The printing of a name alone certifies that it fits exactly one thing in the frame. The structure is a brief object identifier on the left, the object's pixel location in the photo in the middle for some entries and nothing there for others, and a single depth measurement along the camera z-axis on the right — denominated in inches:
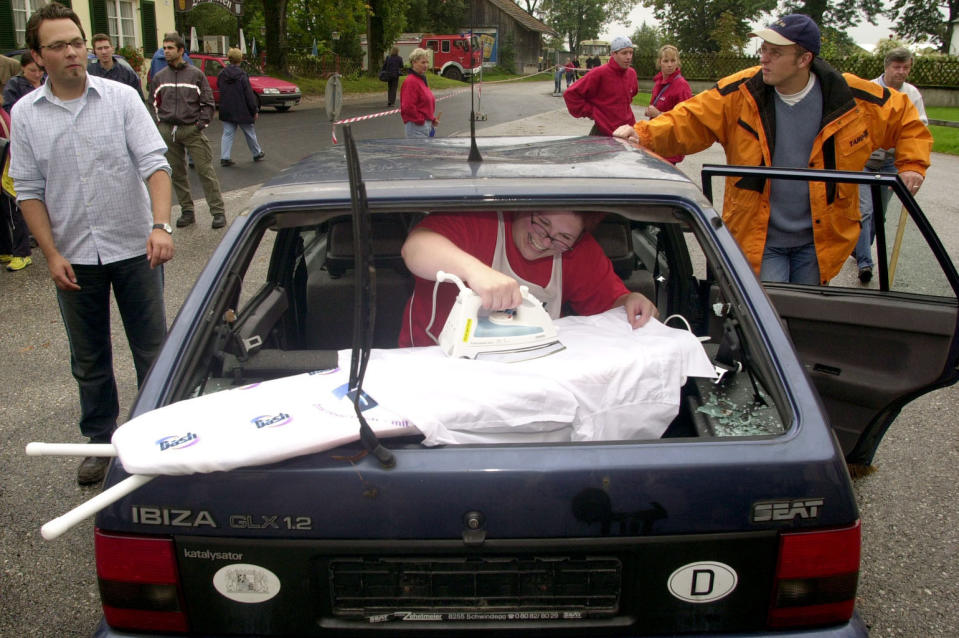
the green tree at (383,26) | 1558.8
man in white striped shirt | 125.6
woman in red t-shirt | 93.0
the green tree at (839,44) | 1457.9
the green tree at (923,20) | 2226.9
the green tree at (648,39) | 2247.0
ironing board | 58.7
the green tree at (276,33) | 1195.9
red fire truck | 1772.9
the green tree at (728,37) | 1873.8
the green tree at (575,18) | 3068.4
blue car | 61.2
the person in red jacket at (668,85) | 336.2
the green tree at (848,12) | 2514.8
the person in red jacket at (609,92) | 328.2
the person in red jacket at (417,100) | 409.4
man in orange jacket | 136.3
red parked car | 839.3
